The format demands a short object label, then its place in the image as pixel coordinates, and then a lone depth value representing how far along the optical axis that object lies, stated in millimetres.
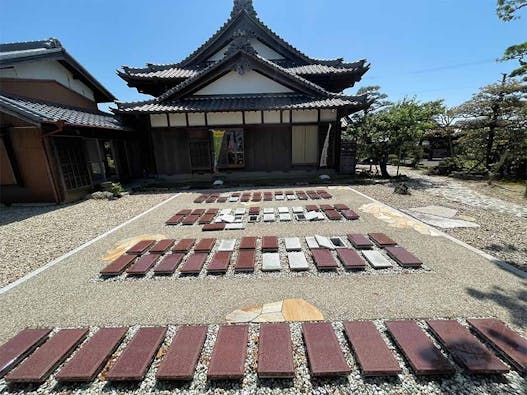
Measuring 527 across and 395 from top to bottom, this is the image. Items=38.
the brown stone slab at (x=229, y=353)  1931
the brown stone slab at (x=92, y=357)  1979
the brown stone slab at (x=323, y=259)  3586
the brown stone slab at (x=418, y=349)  1932
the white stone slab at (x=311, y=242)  4298
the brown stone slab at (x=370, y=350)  1936
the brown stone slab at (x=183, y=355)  1938
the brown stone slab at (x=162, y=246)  4314
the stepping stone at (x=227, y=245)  4309
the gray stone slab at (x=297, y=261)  3618
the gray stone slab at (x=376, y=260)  3623
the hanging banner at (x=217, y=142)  10859
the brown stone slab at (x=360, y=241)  4262
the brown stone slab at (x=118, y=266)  3666
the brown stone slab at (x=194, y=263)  3625
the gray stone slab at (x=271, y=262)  3623
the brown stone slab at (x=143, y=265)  3638
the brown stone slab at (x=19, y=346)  2154
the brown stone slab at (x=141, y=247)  4316
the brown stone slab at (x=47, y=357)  1997
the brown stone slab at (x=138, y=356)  1956
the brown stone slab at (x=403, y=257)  3611
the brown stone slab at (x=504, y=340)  2010
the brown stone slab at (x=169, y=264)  3628
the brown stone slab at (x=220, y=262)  3617
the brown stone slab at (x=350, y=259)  3578
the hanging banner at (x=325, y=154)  11062
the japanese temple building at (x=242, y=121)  10784
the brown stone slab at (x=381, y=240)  4285
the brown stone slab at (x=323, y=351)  1931
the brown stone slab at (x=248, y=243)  4312
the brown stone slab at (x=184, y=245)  4336
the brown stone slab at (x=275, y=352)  1937
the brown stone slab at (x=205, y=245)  4289
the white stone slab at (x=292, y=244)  4223
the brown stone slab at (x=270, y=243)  4238
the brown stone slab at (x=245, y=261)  3633
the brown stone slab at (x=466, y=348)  1925
